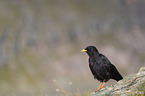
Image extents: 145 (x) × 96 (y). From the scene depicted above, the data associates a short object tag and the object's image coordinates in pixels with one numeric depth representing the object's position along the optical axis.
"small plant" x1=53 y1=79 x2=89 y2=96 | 11.97
